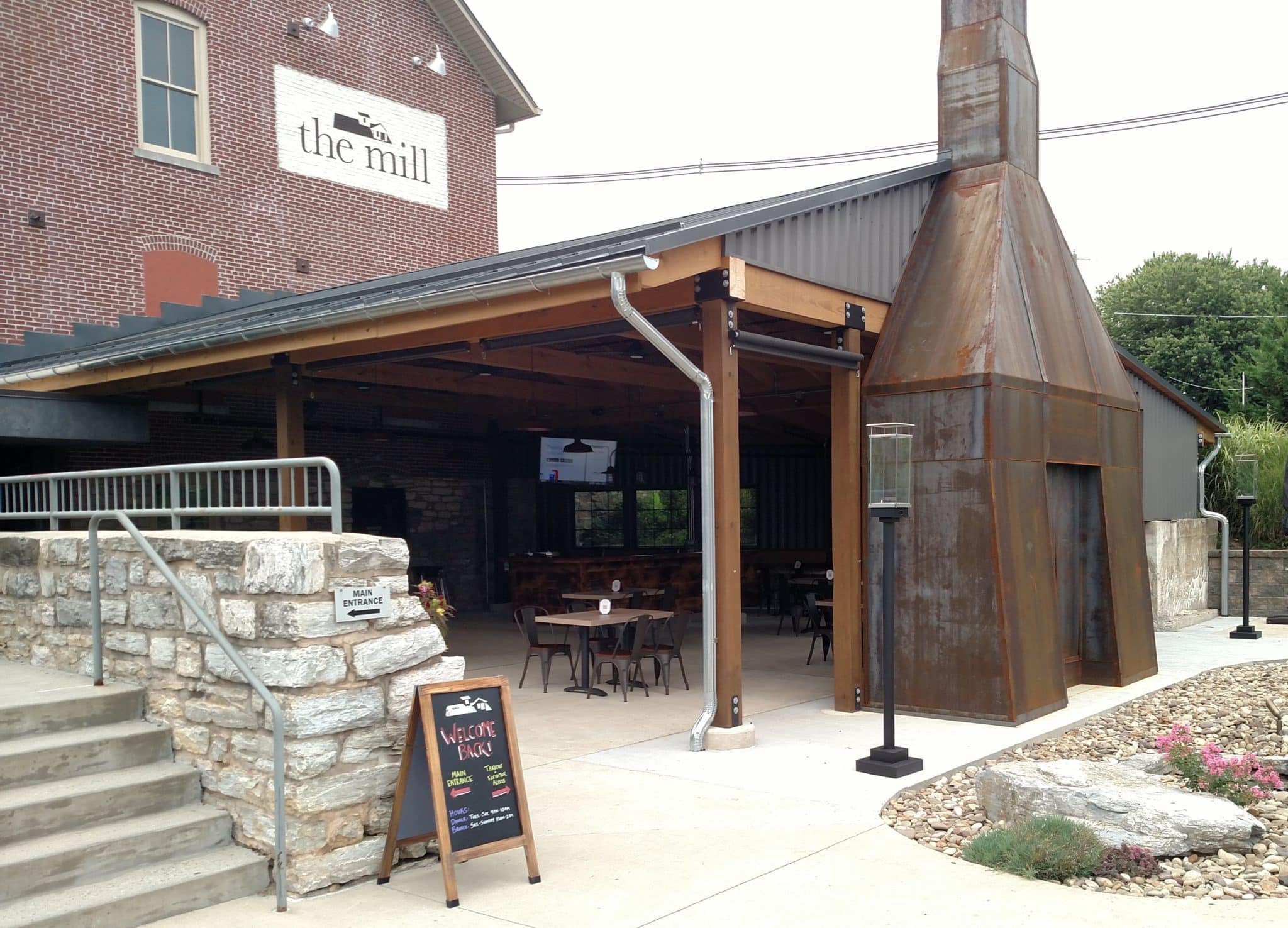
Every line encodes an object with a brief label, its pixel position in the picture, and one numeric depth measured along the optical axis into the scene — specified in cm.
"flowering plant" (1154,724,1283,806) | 562
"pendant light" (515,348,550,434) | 1371
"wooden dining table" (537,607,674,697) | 898
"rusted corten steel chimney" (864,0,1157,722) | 773
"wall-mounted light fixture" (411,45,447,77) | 1797
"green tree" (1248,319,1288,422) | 2211
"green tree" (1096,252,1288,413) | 3434
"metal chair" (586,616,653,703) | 886
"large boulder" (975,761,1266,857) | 483
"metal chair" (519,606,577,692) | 934
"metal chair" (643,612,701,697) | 906
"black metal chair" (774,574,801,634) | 1366
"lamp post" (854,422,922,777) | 638
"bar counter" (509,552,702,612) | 1486
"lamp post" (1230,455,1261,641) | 1331
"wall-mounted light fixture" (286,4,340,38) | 1614
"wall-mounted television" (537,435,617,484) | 1616
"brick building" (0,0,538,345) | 1328
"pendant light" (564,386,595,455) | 1606
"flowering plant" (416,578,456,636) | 607
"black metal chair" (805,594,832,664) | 1048
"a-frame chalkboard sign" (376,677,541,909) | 454
